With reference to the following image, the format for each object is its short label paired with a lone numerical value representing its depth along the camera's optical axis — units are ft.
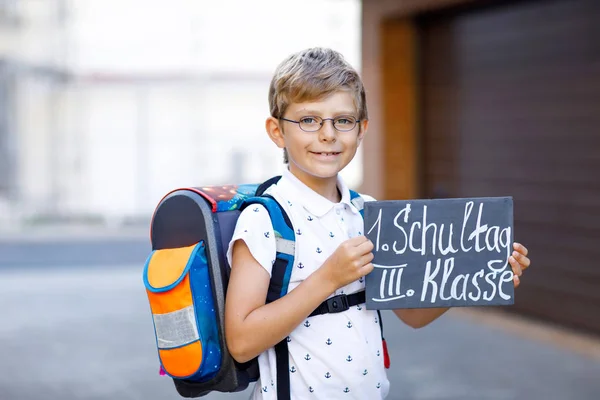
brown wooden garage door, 23.12
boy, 6.89
